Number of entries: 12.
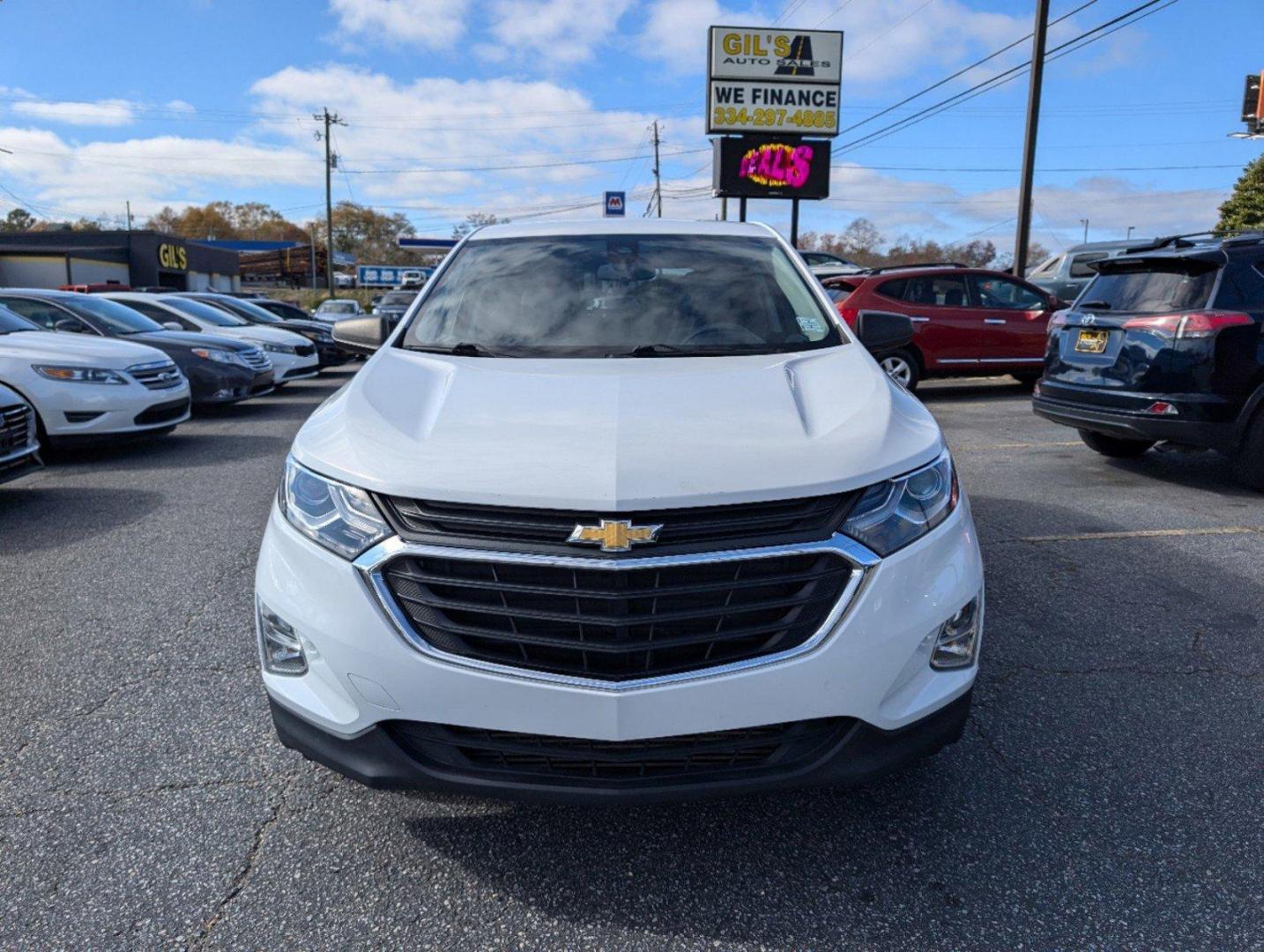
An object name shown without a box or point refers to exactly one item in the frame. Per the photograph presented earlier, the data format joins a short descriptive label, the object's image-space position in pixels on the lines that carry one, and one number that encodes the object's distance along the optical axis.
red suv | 11.64
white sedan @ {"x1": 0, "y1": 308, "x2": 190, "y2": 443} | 7.91
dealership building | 43.84
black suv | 6.17
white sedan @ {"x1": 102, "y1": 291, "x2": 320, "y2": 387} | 13.43
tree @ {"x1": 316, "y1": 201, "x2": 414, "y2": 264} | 116.00
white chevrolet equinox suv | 2.11
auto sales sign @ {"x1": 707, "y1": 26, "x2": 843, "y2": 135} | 20.25
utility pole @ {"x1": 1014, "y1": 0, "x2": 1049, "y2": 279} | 16.11
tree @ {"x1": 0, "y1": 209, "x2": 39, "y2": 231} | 112.88
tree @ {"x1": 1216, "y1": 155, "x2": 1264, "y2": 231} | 44.34
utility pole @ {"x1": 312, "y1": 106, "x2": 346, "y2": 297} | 56.06
